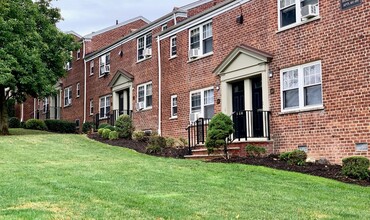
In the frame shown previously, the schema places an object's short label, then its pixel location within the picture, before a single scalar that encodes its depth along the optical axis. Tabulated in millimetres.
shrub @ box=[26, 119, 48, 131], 32562
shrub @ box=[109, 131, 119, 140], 22156
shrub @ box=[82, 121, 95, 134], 28712
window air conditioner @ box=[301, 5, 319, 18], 14469
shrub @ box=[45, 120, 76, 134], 31672
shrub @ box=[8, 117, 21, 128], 34869
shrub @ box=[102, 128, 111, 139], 22638
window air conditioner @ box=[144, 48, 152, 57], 23922
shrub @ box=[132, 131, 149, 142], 21500
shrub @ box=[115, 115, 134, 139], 22439
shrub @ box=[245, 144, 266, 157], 15234
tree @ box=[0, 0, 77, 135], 23406
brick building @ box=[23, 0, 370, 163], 13391
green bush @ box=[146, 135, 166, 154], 18156
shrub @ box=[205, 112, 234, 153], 15492
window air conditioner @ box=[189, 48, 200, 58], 19797
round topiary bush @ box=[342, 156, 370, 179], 11750
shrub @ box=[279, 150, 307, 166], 13672
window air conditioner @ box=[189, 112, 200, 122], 19484
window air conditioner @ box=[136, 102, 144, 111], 24266
